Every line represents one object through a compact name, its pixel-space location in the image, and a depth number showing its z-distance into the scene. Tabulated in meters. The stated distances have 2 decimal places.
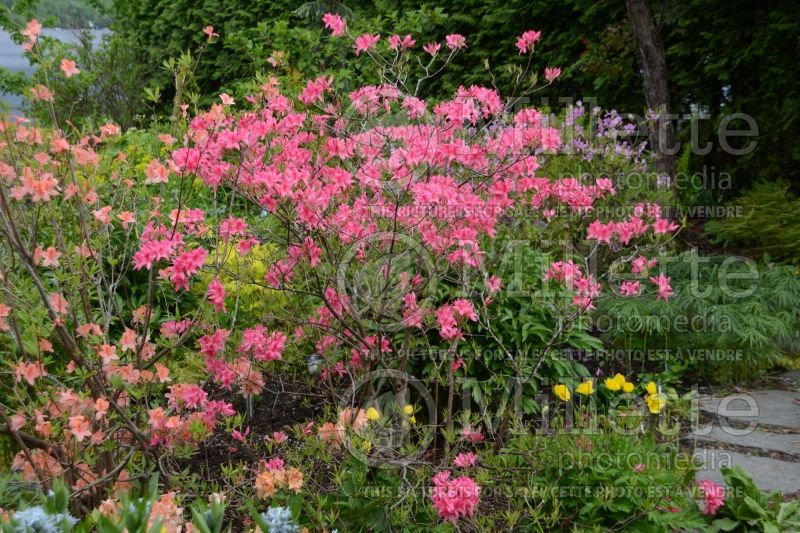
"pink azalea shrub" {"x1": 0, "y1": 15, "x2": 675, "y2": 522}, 2.45
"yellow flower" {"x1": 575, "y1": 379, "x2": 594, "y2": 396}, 3.15
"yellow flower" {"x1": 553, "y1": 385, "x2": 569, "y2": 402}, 3.12
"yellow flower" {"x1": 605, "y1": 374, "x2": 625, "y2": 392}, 3.18
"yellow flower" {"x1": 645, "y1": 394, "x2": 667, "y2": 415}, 3.10
